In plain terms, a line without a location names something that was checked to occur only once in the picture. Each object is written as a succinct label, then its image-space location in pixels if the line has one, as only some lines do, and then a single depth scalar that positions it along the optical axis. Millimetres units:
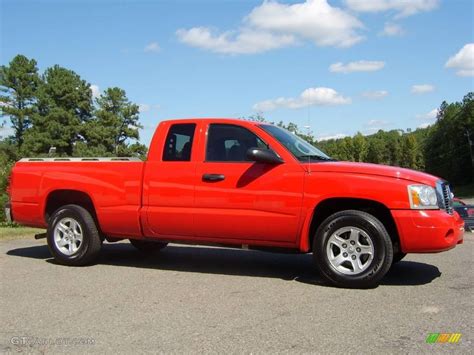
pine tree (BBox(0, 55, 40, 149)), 69506
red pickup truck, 5684
